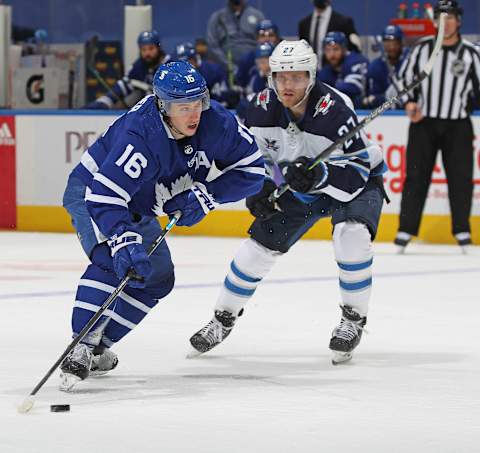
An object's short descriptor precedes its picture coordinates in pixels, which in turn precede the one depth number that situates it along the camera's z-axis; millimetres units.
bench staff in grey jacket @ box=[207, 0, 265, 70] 22426
